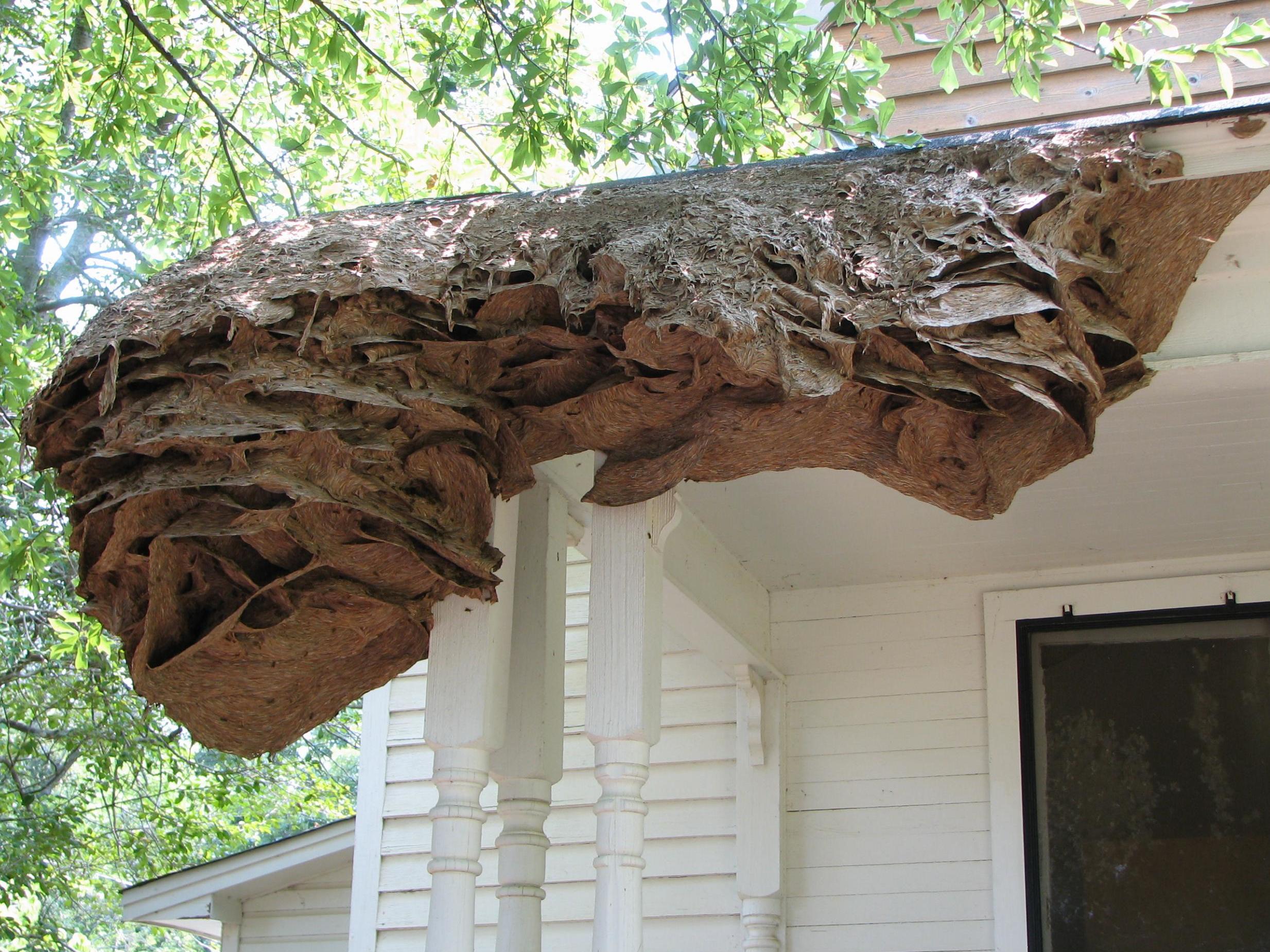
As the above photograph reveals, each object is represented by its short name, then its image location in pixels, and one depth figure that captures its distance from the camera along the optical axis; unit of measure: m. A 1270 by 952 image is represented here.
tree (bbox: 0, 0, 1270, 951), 5.34
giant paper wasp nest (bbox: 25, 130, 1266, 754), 2.62
